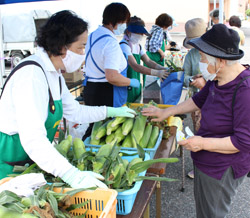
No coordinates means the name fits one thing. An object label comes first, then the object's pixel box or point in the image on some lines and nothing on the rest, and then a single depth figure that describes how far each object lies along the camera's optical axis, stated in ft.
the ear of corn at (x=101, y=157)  5.00
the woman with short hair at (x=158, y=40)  20.03
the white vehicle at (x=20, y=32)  37.78
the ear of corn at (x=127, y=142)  7.13
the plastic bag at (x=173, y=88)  10.66
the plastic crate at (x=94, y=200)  3.98
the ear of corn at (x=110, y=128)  7.35
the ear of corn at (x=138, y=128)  7.08
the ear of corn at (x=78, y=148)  5.61
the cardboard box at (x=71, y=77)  15.33
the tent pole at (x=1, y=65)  14.56
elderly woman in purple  5.55
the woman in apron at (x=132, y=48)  12.26
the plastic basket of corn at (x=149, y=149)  6.53
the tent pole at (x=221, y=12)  12.31
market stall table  4.87
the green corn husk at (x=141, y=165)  5.03
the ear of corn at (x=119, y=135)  7.23
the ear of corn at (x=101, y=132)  7.26
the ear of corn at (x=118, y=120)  7.44
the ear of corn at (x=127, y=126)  7.24
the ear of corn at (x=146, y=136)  7.04
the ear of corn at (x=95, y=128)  7.41
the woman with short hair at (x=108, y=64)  9.81
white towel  3.94
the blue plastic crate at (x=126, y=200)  4.57
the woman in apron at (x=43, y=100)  4.52
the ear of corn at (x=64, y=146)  5.57
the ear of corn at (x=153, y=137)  7.13
